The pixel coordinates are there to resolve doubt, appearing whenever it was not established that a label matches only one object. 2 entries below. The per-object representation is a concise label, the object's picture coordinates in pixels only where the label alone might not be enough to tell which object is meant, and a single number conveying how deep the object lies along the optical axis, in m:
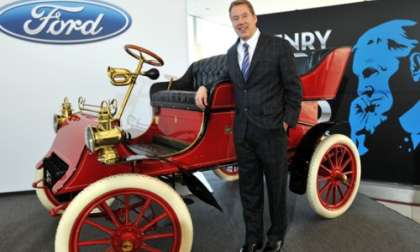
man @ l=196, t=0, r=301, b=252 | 1.96
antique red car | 1.90
